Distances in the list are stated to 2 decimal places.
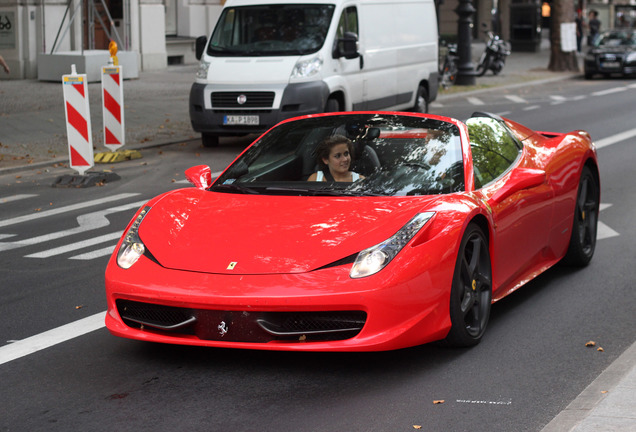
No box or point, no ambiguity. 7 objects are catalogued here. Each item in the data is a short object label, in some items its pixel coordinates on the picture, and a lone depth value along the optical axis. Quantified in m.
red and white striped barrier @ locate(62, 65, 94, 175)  12.56
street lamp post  29.94
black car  32.38
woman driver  6.33
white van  15.77
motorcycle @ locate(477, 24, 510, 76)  32.22
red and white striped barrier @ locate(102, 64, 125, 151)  14.22
